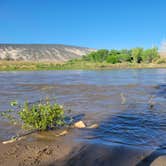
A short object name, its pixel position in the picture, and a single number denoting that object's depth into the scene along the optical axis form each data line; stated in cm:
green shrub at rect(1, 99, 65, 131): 547
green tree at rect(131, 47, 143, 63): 6568
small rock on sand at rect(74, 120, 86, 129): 597
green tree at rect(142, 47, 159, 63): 6596
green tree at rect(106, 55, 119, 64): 6587
